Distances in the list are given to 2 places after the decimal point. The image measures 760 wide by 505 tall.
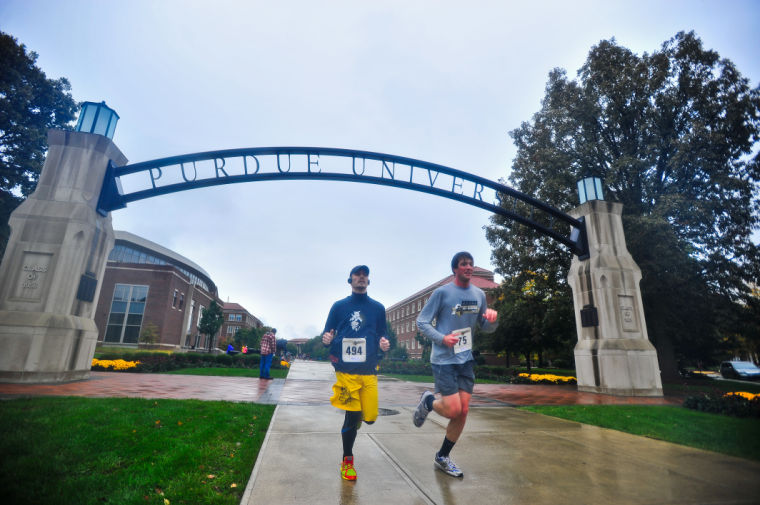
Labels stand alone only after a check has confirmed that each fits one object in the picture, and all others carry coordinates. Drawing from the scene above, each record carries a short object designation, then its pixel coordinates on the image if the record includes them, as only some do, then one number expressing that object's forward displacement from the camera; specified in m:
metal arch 10.06
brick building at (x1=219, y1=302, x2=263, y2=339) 86.75
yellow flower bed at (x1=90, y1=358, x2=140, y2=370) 13.67
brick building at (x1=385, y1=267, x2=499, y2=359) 52.40
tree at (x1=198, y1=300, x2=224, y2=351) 44.94
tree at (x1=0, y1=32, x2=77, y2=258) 18.31
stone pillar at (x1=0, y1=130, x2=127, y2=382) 7.32
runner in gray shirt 3.24
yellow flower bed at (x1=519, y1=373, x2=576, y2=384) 15.00
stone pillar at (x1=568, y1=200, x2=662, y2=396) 9.93
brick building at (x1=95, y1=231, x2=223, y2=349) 33.97
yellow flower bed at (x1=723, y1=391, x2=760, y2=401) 7.21
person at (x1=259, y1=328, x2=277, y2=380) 12.18
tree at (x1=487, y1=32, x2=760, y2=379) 14.82
